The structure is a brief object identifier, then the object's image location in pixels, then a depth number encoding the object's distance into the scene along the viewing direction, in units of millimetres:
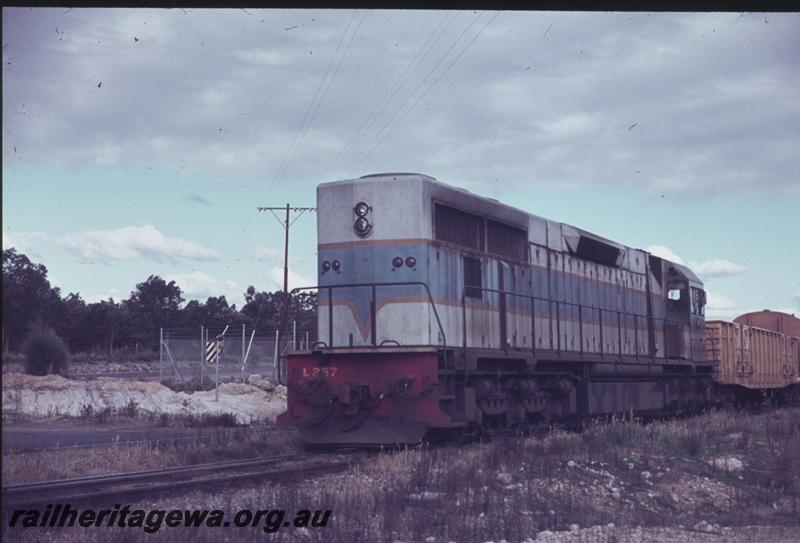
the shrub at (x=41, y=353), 37531
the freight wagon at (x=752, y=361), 25984
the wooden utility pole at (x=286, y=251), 42062
